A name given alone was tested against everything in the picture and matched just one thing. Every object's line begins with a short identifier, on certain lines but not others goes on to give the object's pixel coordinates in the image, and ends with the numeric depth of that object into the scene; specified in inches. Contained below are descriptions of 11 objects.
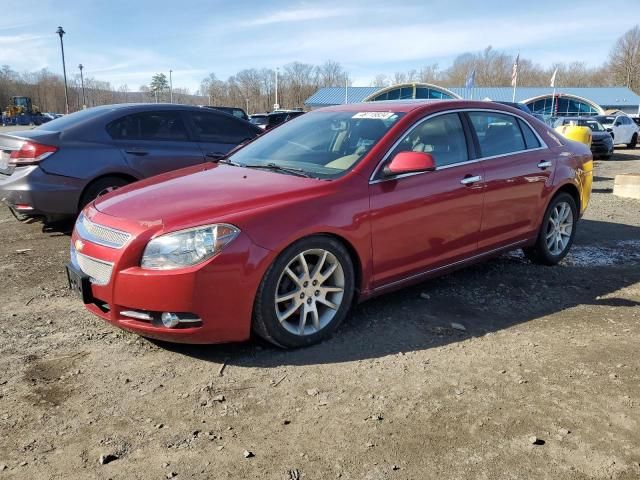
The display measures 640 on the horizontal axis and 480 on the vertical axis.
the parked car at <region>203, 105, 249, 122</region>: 852.4
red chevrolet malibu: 122.6
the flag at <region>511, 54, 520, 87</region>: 1546.5
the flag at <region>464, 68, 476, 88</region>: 1753.6
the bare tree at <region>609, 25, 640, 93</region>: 3730.3
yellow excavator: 2564.0
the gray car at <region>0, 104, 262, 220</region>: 231.6
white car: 974.4
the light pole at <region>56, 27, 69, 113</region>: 1647.4
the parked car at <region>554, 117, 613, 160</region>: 745.6
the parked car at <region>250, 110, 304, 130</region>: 773.9
